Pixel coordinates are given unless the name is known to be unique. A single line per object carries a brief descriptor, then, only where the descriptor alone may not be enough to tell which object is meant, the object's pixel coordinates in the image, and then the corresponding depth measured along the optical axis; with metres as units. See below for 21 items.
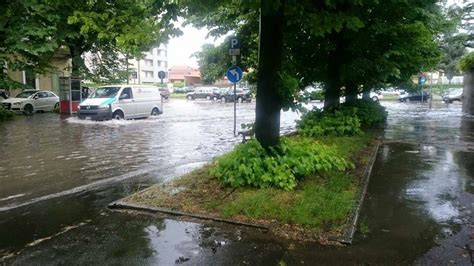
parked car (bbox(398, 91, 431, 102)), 48.09
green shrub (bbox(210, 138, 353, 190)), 6.46
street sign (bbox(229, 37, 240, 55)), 12.63
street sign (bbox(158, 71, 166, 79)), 36.98
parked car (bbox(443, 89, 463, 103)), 41.97
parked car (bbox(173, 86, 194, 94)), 68.61
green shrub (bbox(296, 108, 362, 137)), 12.04
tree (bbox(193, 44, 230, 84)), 15.39
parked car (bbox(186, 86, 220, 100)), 52.69
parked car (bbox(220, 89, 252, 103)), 47.15
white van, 20.56
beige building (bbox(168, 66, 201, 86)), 97.06
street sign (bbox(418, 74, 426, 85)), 33.00
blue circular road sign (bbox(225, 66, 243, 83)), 13.30
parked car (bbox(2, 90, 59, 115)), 25.66
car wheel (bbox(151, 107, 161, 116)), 23.83
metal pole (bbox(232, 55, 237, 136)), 13.01
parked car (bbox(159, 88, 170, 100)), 53.53
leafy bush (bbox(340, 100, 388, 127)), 16.17
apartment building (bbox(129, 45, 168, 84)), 97.06
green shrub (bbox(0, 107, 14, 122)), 21.59
